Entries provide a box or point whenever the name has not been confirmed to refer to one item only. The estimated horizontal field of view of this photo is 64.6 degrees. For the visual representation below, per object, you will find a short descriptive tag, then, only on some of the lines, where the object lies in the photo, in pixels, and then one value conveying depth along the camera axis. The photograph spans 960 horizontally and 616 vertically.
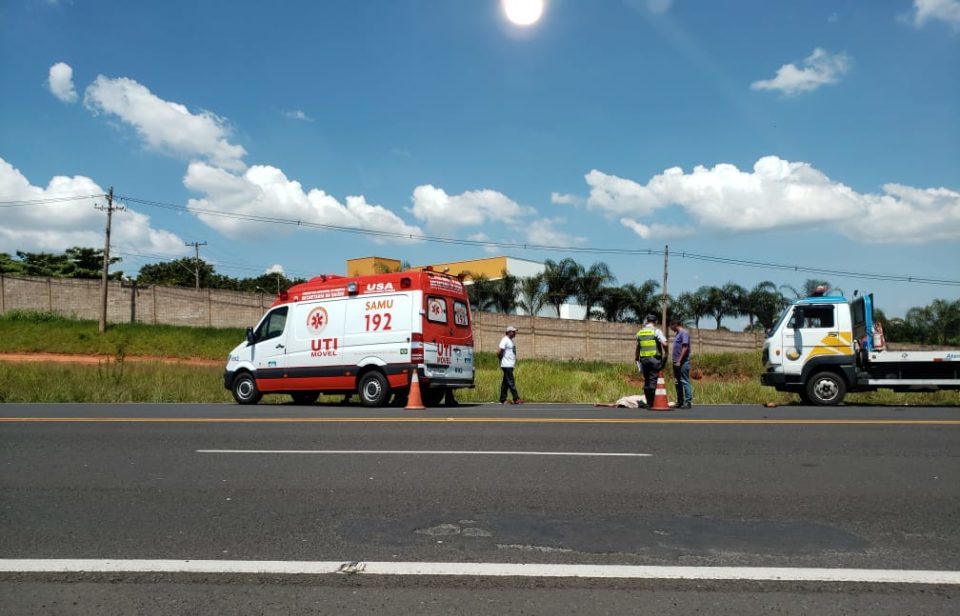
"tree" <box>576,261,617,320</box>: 48.53
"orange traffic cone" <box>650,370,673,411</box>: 13.23
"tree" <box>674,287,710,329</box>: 47.56
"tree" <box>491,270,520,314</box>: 48.97
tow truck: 15.15
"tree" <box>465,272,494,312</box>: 49.59
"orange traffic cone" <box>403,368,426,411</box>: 13.95
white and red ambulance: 14.41
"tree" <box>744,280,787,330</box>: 45.81
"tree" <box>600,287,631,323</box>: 48.97
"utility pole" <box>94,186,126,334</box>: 38.81
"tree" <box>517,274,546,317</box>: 48.31
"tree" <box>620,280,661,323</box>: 47.72
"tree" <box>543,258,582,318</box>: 49.31
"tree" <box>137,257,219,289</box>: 72.61
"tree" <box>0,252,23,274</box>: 59.50
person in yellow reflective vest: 13.90
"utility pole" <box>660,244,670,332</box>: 44.45
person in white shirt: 16.33
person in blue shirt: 14.16
